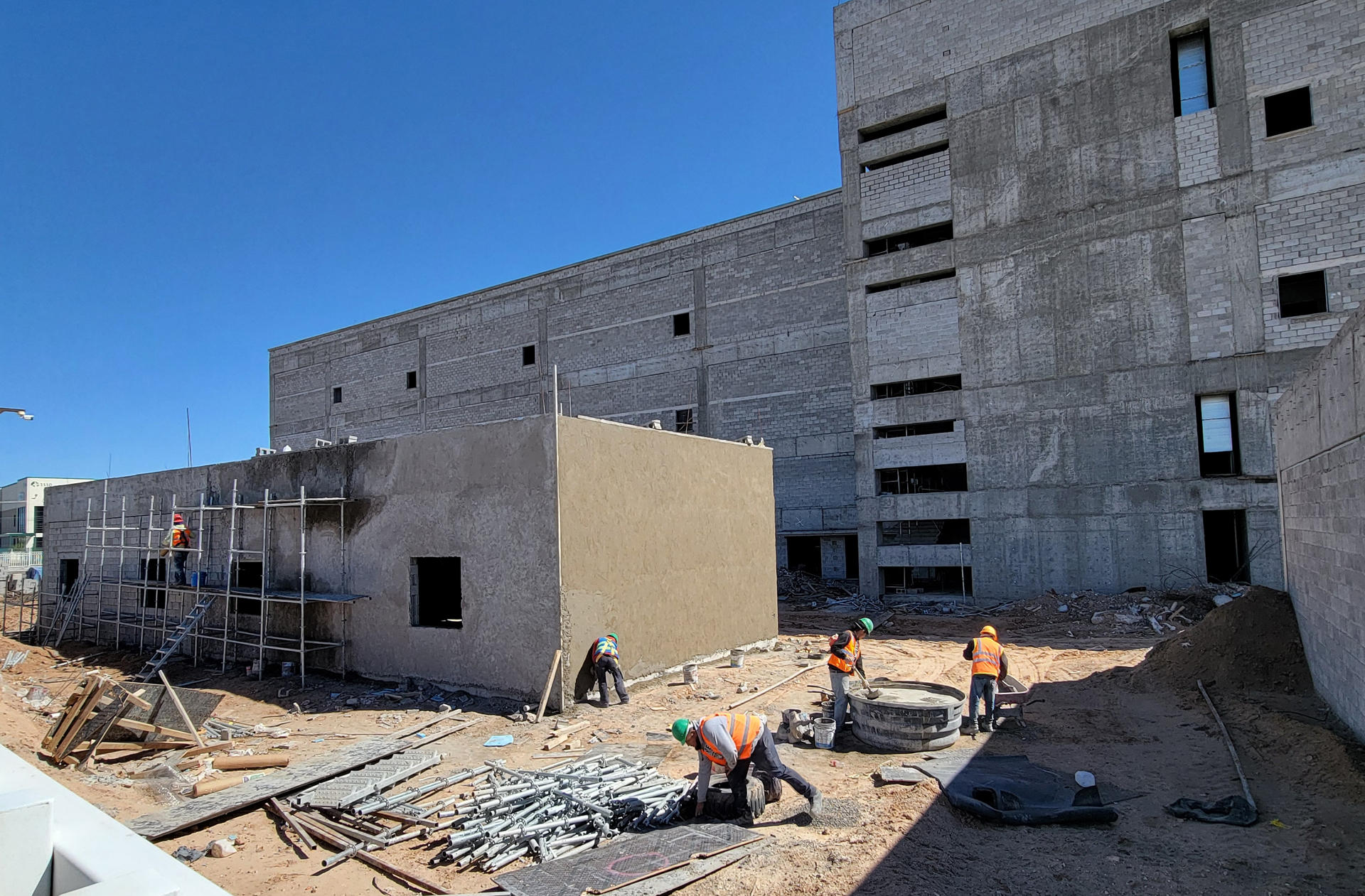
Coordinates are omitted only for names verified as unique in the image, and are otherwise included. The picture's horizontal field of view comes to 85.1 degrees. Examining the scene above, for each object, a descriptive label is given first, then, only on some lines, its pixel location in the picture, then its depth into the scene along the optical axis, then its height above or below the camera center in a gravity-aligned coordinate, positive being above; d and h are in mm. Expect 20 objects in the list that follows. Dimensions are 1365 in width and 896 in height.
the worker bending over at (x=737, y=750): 7184 -2515
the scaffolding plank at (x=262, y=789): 7491 -3148
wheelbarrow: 10109 -3008
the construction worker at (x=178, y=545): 16703 -809
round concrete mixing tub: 9219 -2984
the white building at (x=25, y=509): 51656 +421
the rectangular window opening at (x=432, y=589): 13141 -1630
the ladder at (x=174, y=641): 15344 -2738
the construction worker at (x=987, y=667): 9750 -2435
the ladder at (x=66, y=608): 20359 -2643
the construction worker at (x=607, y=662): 11509 -2583
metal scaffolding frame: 14438 -1803
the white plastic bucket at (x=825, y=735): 9578 -3190
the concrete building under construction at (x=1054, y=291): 19062 +5636
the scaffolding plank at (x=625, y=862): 6062 -3174
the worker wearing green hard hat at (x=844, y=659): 9852 -2287
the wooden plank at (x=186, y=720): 10180 -2879
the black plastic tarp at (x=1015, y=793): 7023 -3184
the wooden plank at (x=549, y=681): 10875 -2728
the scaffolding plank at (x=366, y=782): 7938 -3149
